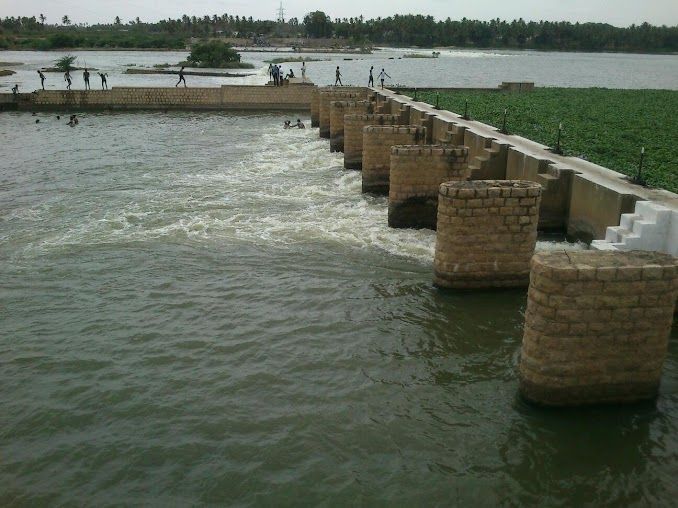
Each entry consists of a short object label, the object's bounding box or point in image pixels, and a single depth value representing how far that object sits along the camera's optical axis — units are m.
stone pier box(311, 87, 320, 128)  35.66
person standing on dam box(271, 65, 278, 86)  45.47
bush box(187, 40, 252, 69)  89.88
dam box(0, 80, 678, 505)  7.08
